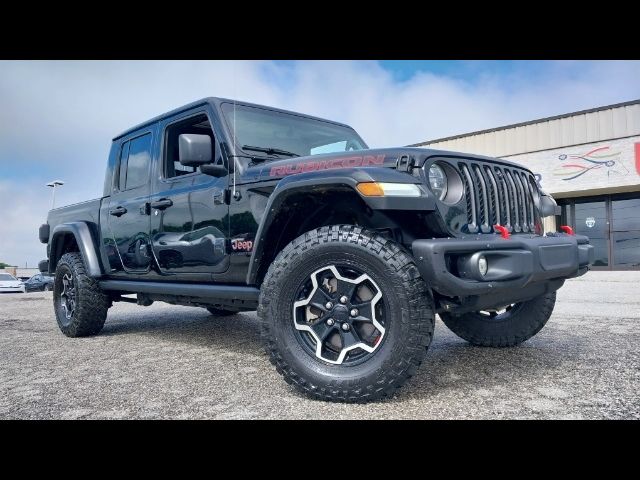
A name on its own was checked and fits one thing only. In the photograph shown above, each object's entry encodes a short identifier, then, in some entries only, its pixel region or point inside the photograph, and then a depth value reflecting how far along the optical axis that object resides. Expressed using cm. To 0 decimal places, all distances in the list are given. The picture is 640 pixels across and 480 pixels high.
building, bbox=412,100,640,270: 1738
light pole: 1833
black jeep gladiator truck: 251
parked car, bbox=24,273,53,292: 2672
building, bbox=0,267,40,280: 4090
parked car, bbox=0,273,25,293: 2201
